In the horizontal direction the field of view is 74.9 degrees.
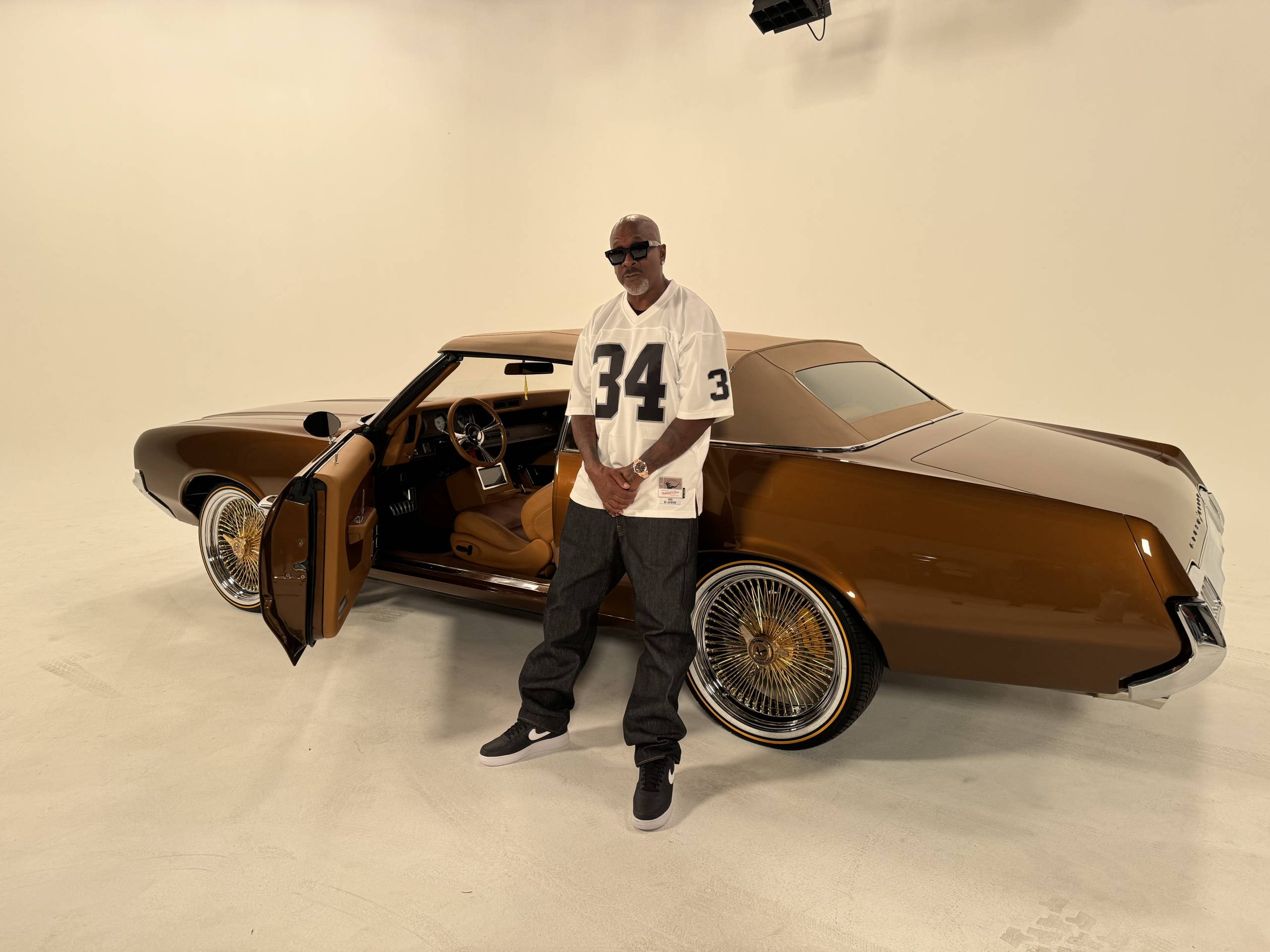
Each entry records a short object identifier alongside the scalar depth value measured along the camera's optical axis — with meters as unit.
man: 2.31
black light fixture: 5.79
